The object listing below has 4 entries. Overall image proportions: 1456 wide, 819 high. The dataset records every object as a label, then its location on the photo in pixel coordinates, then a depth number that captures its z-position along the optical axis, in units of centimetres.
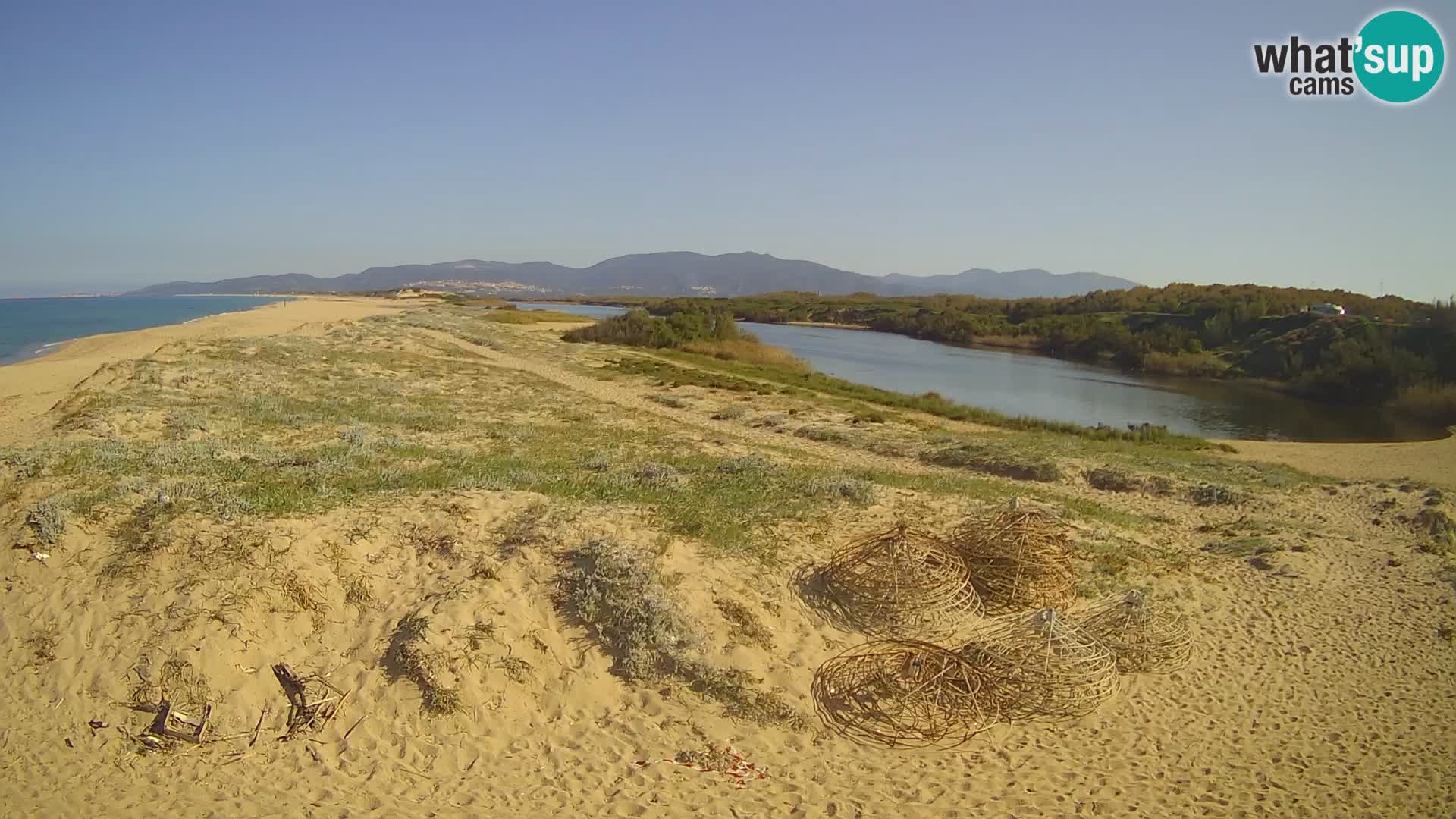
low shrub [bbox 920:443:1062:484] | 1684
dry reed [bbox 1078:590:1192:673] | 813
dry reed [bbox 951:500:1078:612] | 880
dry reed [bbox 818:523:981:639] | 812
